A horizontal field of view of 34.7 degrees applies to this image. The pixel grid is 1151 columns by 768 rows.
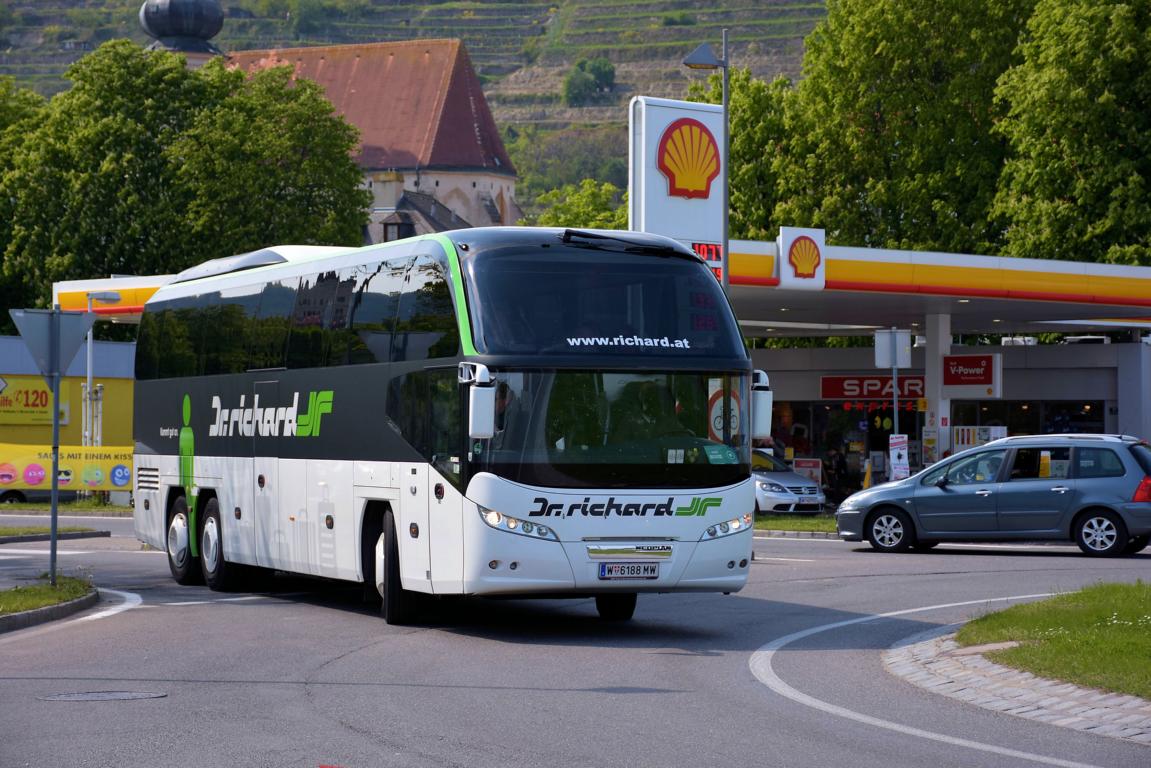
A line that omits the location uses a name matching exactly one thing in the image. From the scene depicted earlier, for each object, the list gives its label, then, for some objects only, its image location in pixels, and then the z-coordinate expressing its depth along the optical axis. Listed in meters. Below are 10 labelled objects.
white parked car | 35.91
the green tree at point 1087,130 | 46.81
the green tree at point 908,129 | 53.50
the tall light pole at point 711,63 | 28.58
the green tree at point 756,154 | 58.22
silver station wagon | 24.48
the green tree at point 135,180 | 69.31
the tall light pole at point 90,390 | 42.98
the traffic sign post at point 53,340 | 18.83
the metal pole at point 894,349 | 30.73
